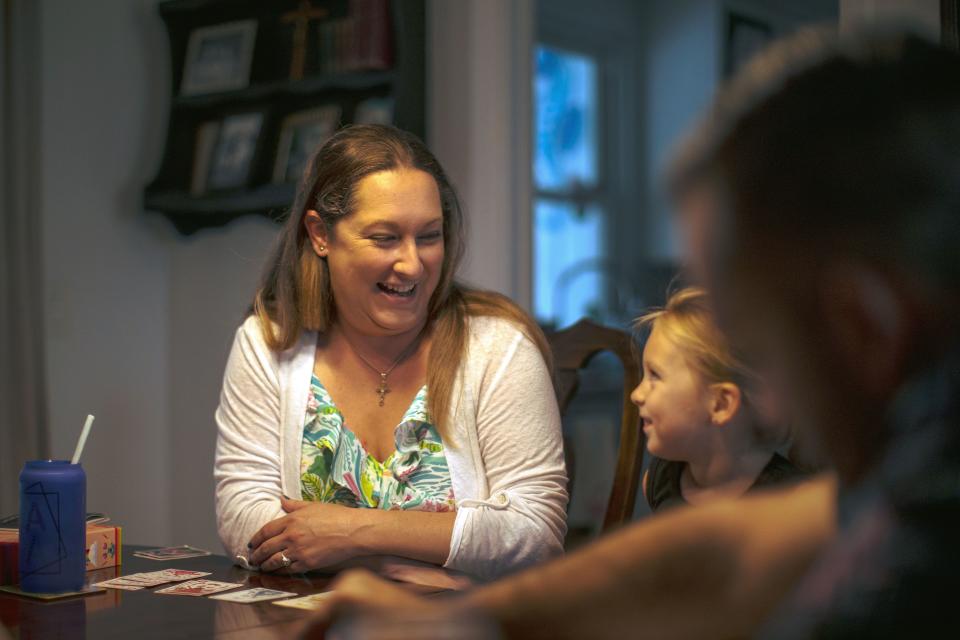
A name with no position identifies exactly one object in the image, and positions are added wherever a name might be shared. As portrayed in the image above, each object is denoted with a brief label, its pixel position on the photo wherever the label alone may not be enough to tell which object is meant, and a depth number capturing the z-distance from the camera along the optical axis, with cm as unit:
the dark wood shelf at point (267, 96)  295
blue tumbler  129
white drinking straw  137
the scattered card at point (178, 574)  138
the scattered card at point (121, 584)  133
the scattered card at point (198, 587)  129
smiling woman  171
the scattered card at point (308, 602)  121
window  503
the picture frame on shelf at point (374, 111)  299
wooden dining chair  173
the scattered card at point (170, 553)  155
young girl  158
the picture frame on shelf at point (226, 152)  334
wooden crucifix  321
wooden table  109
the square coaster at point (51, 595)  128
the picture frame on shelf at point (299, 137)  317
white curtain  314
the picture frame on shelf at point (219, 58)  337
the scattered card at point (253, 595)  126
